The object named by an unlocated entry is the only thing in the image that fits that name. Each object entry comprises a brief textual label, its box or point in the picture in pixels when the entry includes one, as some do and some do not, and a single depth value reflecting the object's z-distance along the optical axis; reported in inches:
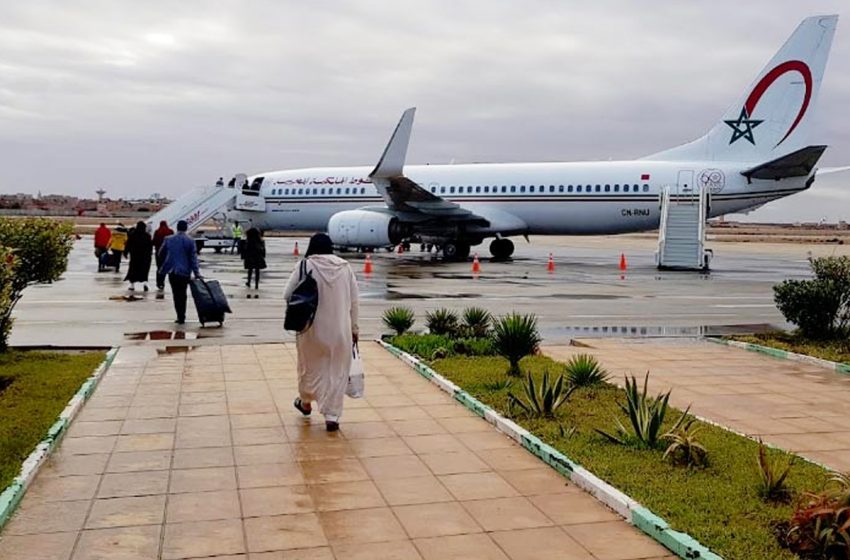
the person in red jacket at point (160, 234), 887.5
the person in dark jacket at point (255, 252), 775.7
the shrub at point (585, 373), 337.7
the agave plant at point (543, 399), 284.4
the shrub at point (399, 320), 476.5
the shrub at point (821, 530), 161.6
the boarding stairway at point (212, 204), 1398.9
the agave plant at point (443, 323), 462.6
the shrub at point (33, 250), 394.3
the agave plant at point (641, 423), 246.5
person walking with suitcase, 546.0
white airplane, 1114.7
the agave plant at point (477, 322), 451.8
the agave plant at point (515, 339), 354.6
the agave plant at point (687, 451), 231.3
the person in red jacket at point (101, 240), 1042.1
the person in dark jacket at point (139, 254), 749.3
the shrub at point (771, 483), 203.6
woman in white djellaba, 277.0
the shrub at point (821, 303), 478.3
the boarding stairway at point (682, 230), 1126.4
